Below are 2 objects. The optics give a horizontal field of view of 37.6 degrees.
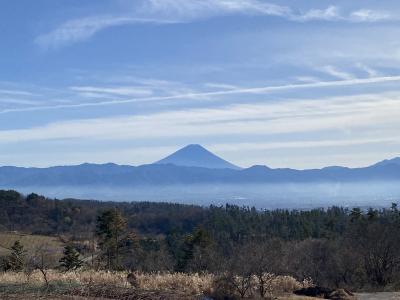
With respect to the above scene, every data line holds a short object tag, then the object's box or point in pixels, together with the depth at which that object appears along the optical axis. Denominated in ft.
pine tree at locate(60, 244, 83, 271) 109.60
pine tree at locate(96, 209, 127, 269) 117.02
